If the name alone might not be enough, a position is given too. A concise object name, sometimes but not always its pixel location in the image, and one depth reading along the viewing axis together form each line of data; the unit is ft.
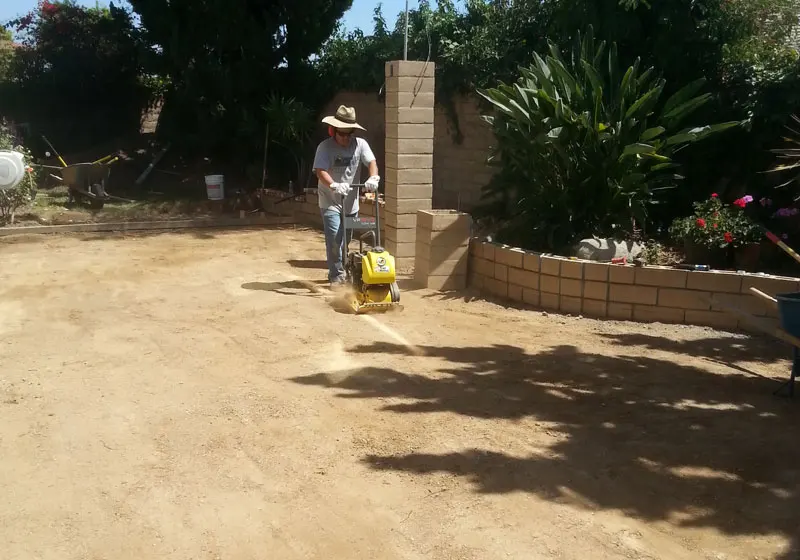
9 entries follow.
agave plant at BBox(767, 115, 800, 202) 26.00
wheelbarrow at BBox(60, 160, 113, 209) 43.80
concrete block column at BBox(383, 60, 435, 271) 28.45
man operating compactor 26.27
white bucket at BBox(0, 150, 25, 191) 37.76
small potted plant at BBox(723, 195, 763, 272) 24.17
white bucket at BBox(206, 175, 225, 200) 47.75
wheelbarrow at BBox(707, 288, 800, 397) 16.66
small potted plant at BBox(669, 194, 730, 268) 24.47
